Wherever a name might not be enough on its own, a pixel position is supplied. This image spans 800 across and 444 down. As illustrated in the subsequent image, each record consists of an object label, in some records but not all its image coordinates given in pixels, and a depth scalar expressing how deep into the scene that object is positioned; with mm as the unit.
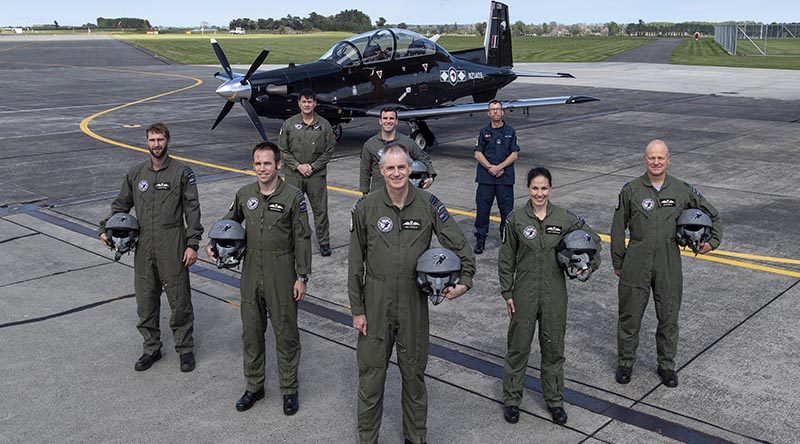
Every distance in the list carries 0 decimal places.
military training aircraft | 15452
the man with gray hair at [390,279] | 4578
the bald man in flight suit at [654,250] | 5582
